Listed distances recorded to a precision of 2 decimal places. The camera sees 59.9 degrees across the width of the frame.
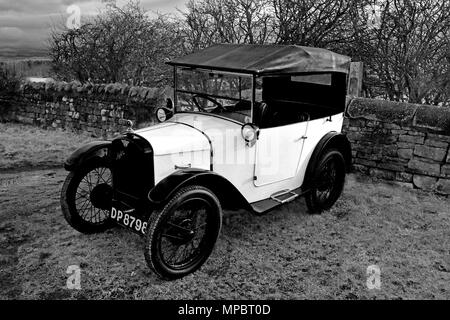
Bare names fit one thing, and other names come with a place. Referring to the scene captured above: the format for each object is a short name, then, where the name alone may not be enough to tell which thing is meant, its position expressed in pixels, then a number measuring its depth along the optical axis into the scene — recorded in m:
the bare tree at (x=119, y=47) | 9.92
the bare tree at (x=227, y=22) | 8.41
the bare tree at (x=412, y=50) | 6.57
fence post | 5.98
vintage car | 3.14
